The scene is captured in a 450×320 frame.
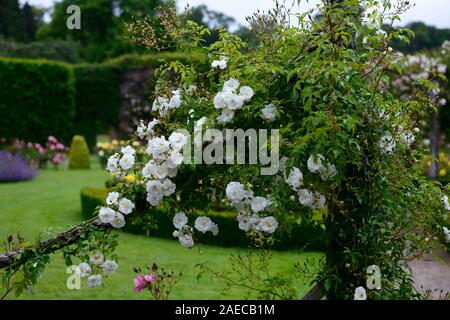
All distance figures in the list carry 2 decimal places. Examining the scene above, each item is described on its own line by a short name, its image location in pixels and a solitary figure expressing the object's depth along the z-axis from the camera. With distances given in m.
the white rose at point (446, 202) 2.71
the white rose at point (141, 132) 2.77
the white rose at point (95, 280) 2.63
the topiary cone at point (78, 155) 14.41
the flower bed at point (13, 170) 11.30
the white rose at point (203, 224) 2.51
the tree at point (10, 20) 33.19
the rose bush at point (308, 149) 2.28
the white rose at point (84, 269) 2.62
